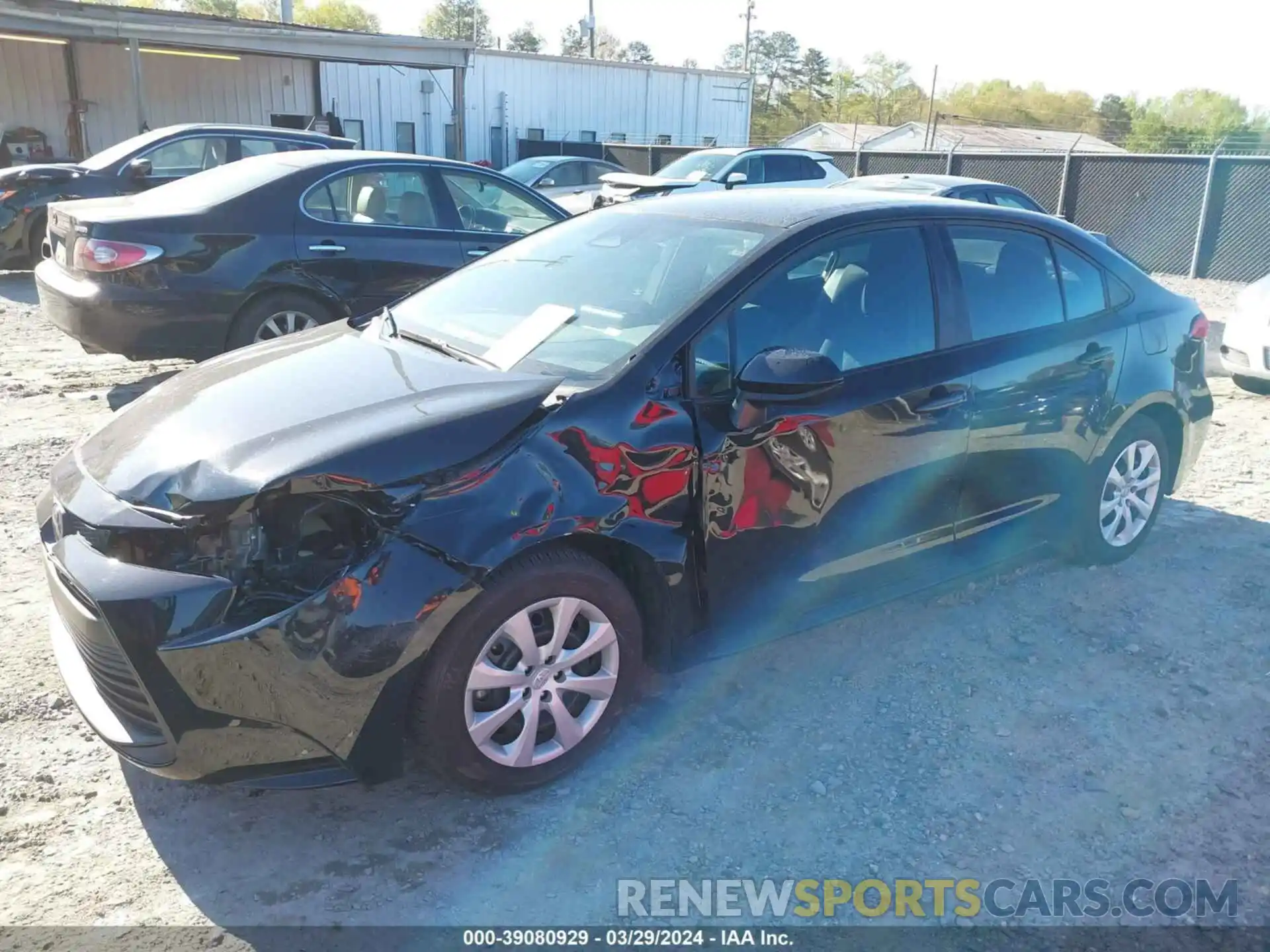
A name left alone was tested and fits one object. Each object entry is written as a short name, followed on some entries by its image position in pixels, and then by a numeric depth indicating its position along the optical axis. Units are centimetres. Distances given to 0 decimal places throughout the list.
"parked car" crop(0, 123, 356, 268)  1013
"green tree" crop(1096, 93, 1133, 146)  7694
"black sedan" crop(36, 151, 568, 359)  596
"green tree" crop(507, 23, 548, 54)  9125
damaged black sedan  246
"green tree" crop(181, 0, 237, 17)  6550
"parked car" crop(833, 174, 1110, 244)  984
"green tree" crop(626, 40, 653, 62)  8950
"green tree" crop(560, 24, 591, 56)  8750
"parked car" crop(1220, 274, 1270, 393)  749
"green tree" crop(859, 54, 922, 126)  8456
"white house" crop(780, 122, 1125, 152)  4669
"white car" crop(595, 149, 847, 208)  1384
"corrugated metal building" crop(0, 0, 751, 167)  1750
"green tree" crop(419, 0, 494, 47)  9638
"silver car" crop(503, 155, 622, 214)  1619
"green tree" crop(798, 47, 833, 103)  8219
